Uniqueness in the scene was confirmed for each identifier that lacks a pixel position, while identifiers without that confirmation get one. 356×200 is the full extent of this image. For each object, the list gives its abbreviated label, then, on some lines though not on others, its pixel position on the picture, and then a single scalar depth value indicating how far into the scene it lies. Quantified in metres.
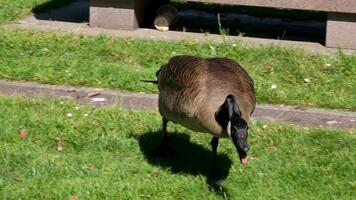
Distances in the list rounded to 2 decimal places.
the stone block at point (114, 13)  15.91
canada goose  8.08
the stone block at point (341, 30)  15.08
